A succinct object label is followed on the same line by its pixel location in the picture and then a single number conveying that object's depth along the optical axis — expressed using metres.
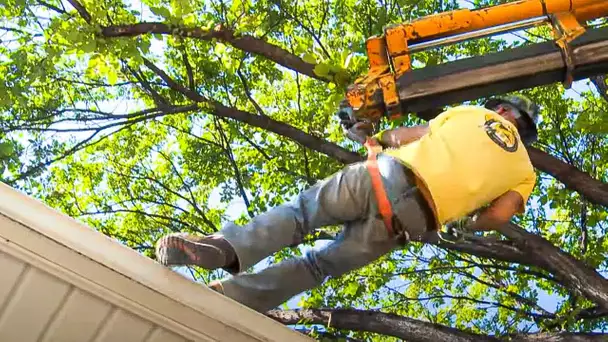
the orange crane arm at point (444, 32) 3.40
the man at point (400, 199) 3.62
